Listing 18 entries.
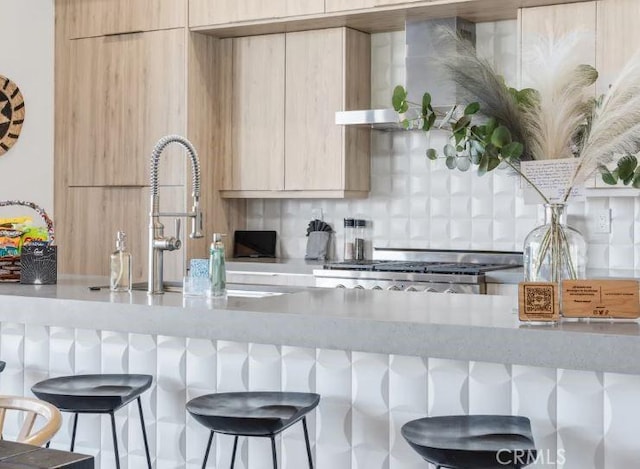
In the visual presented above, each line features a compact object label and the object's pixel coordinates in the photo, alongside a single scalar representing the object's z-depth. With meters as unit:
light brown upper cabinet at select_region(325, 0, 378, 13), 5.06
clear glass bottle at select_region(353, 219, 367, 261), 5.58
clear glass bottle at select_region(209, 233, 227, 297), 2.96
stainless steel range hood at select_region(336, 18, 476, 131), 5.09
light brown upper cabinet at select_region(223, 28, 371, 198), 5.38
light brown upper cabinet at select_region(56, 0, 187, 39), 5.62
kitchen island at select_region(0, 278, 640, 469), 2.29
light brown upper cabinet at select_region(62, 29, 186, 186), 5.62
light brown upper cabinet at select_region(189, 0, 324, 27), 5.23
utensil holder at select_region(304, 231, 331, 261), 5.66
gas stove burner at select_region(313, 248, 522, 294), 4.66
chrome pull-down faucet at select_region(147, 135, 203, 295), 3.11
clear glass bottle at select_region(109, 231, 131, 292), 3.24
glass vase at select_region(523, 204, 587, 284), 2.44
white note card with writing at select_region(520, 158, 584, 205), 2.41
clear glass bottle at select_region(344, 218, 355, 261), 5.59
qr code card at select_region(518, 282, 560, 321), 2.29
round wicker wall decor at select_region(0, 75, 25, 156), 5.78
